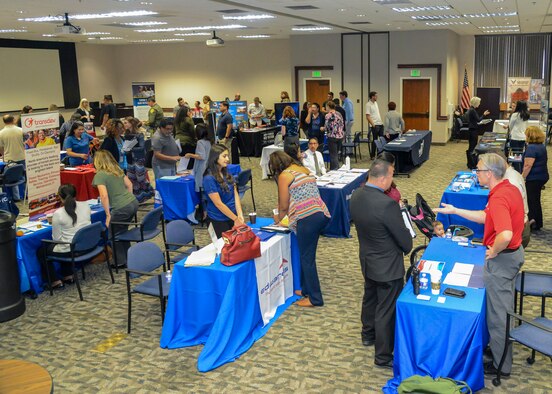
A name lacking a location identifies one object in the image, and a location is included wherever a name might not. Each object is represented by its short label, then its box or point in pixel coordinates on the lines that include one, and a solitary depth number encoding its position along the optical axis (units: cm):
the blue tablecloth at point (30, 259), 558
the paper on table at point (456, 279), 384
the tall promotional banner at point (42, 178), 679
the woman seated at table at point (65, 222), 562
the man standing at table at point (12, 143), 976
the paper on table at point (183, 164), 873
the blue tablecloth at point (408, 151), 1137
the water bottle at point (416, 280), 367
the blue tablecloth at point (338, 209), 735
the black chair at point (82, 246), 550
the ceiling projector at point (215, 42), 1341
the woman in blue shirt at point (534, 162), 696
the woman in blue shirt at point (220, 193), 527
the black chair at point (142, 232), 611
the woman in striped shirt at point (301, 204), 482
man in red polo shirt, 361
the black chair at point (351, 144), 1310
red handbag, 434
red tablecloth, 880
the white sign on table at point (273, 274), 468
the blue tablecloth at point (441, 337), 348
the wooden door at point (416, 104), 1636
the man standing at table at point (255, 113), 1516
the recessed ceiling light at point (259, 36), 1725
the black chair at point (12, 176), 880
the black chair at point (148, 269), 468
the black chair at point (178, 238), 550
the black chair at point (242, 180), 814
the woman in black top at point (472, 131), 1170
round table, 284
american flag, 1827
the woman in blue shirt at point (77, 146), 933
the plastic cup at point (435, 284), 371
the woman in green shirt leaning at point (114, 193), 614
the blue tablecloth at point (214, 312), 429
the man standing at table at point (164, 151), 833
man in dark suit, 377
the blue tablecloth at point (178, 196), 798
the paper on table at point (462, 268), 404
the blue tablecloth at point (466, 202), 671
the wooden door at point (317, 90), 1766
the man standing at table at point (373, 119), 1375
